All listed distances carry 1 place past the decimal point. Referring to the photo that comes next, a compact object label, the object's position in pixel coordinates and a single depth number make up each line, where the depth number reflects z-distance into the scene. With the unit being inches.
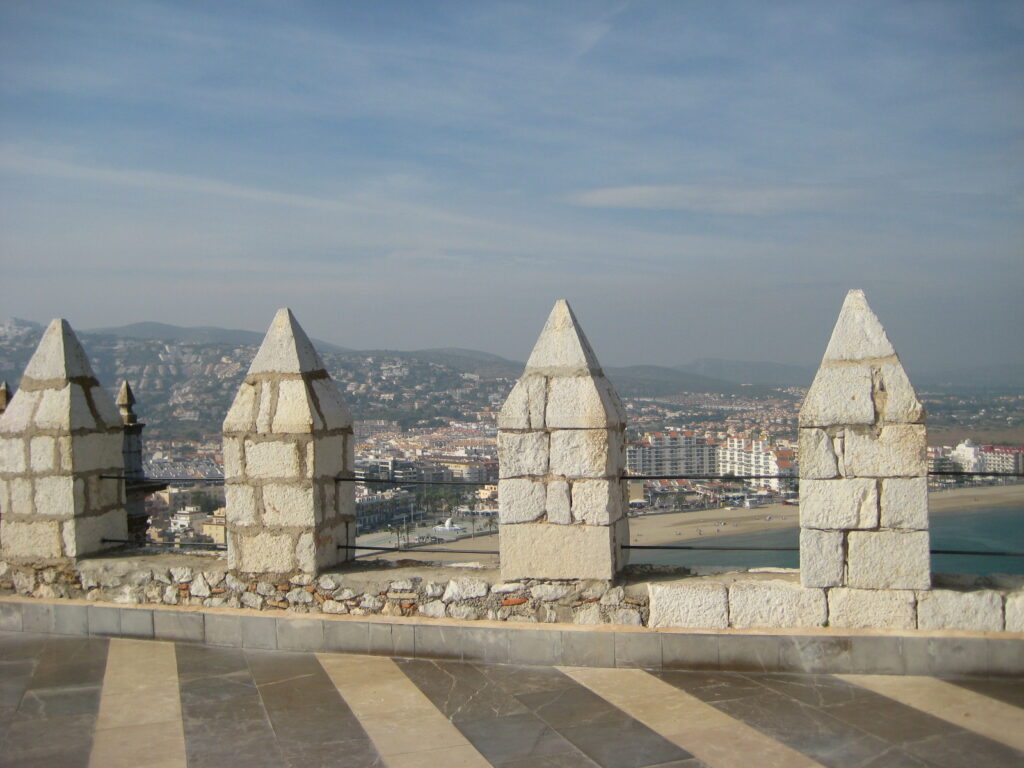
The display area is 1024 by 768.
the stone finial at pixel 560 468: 223.5
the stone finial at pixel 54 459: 270.7
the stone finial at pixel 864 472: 206.2
